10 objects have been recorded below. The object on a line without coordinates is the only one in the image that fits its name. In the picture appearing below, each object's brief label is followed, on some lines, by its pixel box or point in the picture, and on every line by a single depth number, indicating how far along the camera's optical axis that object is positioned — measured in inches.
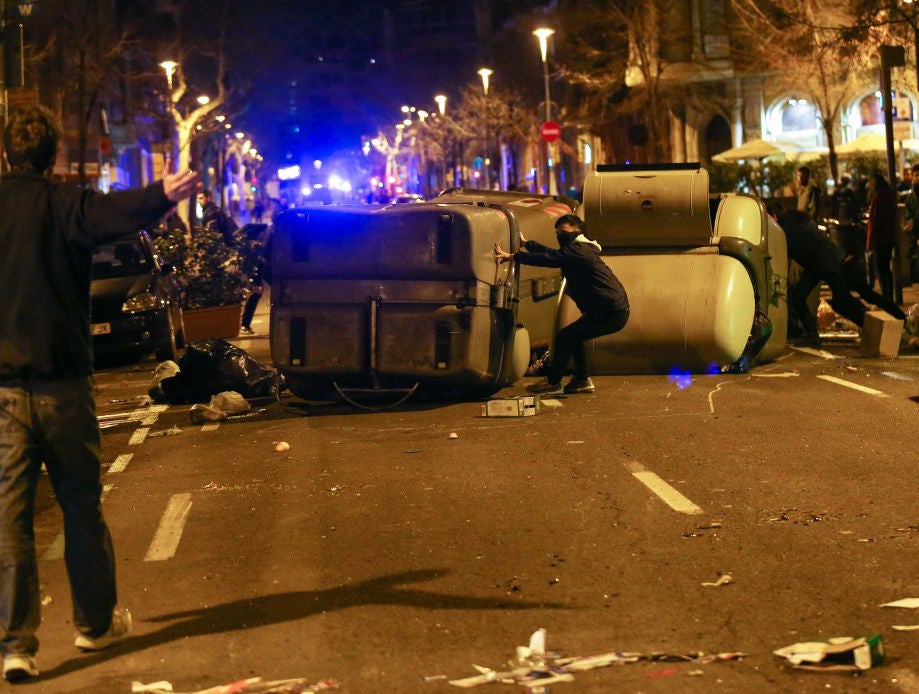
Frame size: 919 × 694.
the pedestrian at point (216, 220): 1045.8
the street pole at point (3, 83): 737.0
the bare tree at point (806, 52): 1525.6
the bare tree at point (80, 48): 1904.5
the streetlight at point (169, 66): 1946.4
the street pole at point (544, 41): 1774.1
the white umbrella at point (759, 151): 1785.2
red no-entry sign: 1715.1
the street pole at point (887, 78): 832.9
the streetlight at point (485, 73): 2442.9
